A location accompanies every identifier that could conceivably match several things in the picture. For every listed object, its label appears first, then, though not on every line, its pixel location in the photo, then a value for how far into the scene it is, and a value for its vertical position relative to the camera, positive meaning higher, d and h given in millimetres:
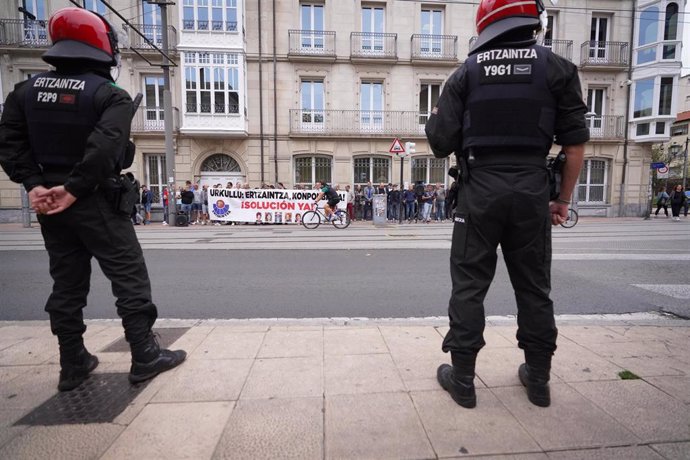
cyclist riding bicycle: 14215 -191
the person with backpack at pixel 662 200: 22547 -280
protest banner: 16219 -473
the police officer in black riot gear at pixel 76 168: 2246 +148
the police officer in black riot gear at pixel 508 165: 2080 +170
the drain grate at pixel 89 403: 2162 -1289
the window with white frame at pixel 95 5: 18531 +9268
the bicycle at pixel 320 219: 14586 -958
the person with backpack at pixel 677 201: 19594 -296
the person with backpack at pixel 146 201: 17594 -352
